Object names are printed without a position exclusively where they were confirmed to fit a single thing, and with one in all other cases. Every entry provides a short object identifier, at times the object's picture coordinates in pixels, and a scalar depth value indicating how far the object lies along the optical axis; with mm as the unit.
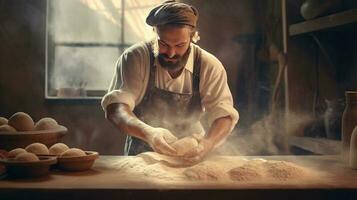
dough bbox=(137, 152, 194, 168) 2459
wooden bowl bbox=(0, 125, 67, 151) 2441
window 4742
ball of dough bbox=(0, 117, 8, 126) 2638
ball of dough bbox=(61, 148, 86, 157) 2279
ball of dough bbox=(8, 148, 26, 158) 2182
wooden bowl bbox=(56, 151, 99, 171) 2252
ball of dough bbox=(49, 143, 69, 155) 2330
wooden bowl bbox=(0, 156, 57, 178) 2068
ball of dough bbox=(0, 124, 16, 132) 2484
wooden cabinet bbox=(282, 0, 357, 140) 4090
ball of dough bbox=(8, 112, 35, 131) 2548
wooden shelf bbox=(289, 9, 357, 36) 3361
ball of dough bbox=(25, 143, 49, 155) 2275
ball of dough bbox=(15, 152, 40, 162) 2090
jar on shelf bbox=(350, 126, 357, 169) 2355
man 2898
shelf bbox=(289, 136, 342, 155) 3530
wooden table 1881
